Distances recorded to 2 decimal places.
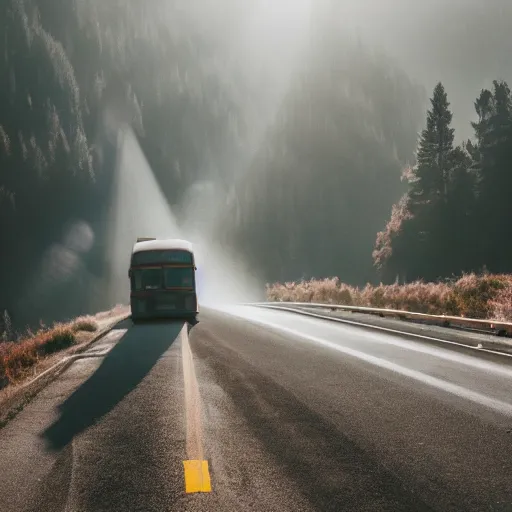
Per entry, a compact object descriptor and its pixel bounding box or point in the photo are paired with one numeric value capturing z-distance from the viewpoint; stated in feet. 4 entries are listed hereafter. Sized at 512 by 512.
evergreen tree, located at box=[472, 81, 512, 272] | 157.69
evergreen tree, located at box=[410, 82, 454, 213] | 187.93
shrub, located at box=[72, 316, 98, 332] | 56.96
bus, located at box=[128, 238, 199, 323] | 62.44
